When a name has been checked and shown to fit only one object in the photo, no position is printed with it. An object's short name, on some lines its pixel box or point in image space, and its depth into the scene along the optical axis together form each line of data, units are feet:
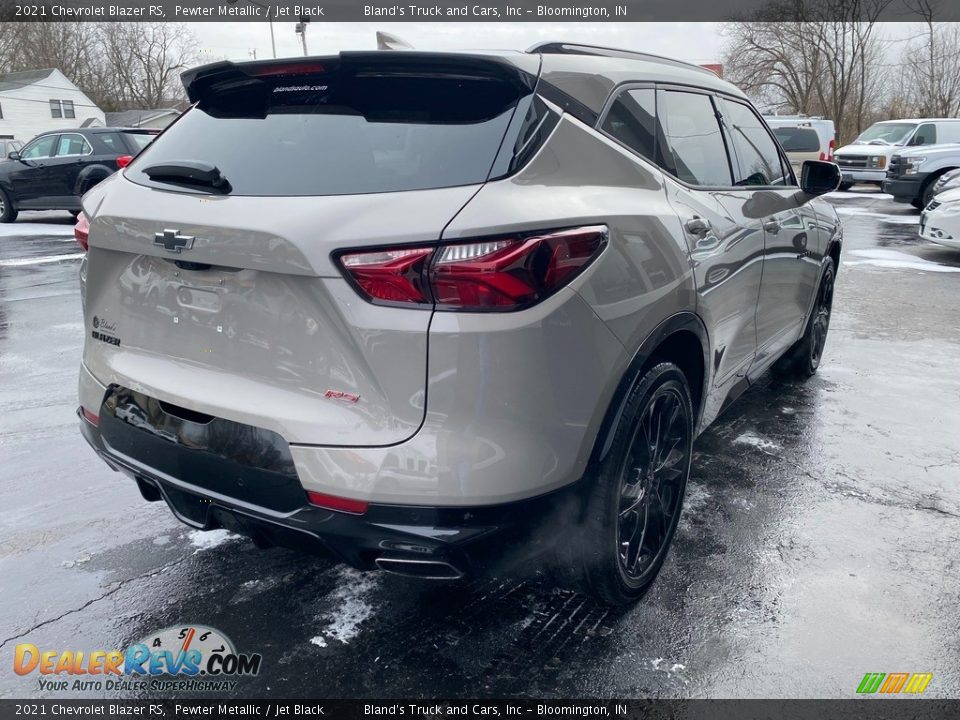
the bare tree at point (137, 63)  211.41
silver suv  6.66
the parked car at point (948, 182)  41.86
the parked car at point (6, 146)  71.31
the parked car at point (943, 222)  33.91
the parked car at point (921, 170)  53.21
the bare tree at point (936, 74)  135.95
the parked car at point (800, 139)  71.87
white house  173.27
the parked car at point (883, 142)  64.64
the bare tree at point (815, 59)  133.80
